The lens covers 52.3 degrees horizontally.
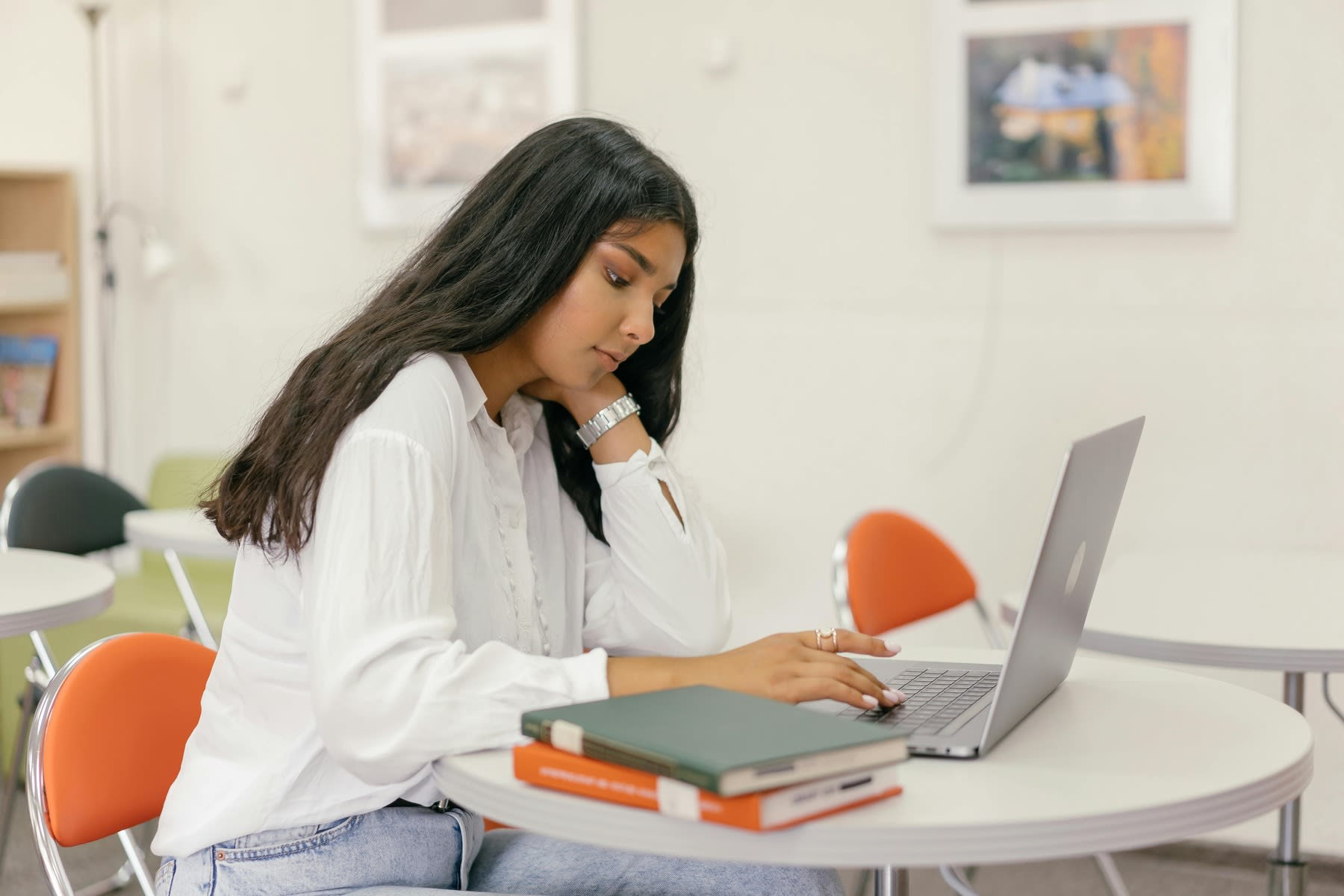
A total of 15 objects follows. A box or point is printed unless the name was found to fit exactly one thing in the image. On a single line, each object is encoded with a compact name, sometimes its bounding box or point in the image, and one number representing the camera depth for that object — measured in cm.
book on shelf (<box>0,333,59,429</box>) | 445
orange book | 98
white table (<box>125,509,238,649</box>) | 285
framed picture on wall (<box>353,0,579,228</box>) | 377
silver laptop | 115
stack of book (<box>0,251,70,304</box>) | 425
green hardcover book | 97
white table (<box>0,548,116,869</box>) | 212
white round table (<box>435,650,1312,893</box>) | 99
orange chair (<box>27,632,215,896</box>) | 147
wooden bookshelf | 445
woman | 120
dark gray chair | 309
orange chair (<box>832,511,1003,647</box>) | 240
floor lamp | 444
